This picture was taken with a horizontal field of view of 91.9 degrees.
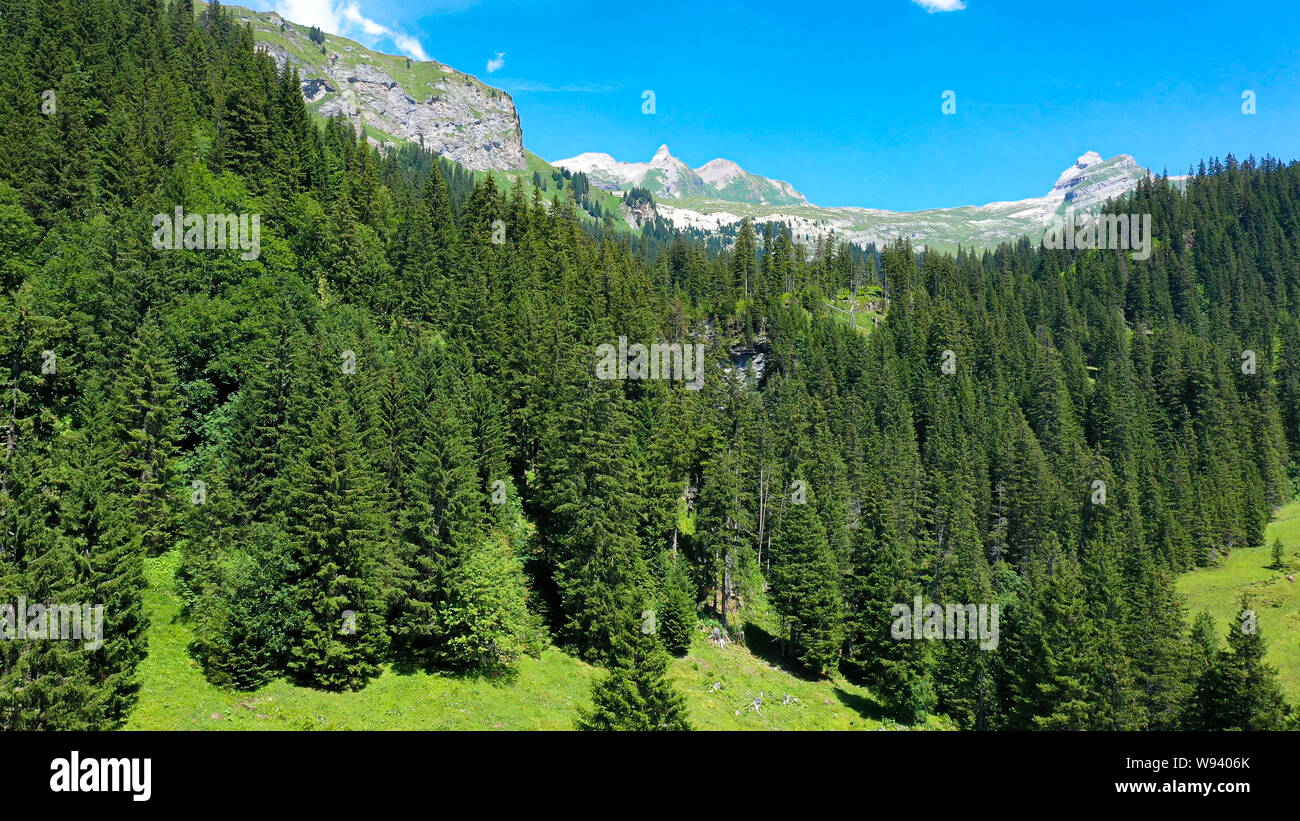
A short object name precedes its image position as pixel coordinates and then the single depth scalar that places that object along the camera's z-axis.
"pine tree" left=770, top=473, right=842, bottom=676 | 55.19
